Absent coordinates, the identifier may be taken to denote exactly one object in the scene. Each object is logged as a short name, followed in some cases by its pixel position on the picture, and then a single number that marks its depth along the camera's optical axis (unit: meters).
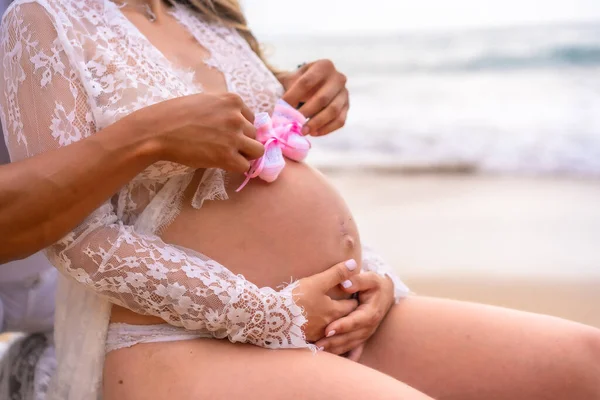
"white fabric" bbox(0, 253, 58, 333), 1.81
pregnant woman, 1.44
